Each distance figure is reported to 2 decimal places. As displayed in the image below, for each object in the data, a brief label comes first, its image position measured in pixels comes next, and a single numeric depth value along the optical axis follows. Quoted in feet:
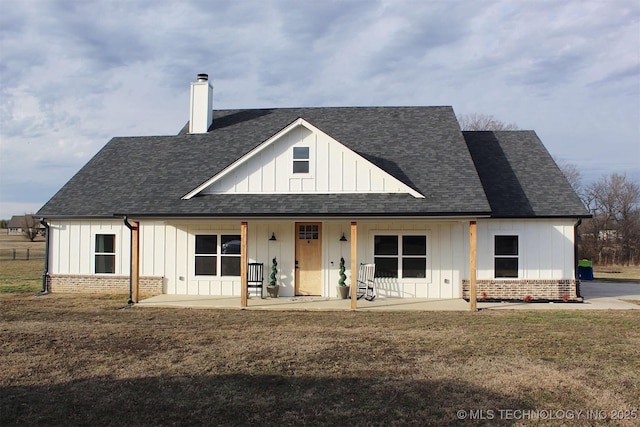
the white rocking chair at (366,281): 51.06
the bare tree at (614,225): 133.28
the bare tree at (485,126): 150.41
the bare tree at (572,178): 158.30
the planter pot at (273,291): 52.08
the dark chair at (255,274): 53.16
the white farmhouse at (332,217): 48.34
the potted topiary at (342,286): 51.78
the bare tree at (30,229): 193.90
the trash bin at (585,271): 77.00
